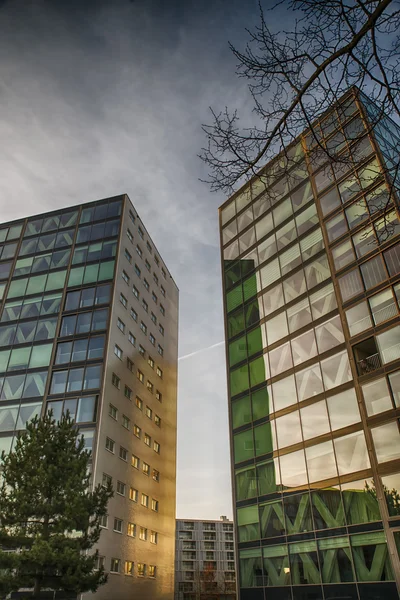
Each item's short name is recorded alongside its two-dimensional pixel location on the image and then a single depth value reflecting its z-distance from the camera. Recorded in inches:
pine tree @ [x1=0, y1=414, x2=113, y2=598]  729.6
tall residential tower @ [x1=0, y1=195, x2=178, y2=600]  1358.3
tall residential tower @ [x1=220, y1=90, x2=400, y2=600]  825.5
